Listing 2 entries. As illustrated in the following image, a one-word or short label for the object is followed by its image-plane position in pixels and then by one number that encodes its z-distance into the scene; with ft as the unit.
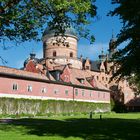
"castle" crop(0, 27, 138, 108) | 111.41
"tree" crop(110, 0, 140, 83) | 45.34
